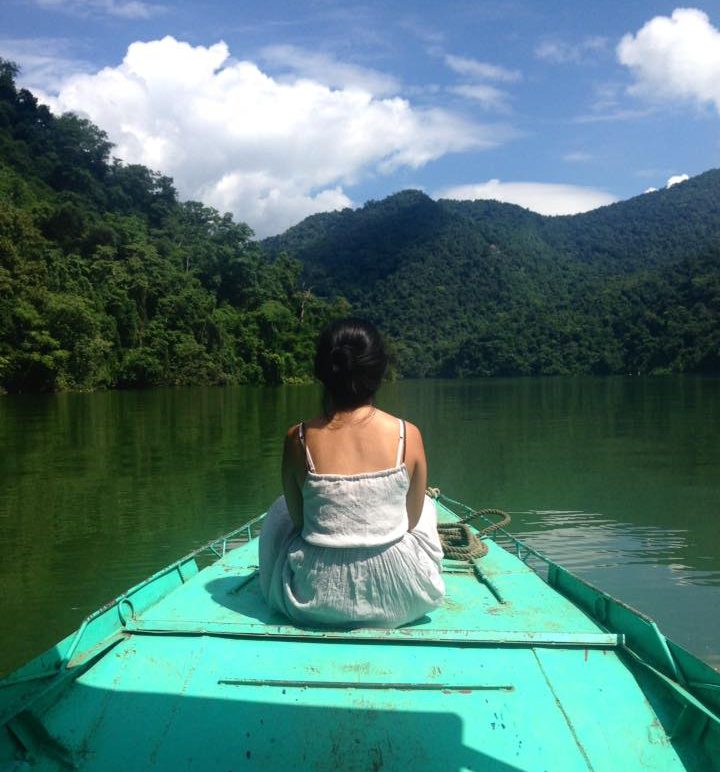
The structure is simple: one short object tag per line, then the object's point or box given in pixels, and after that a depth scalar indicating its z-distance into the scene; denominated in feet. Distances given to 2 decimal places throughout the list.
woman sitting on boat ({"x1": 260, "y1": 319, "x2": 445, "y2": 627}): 8.95
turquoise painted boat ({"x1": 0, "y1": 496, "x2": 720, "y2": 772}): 7.11
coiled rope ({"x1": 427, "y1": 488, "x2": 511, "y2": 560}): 13.55
